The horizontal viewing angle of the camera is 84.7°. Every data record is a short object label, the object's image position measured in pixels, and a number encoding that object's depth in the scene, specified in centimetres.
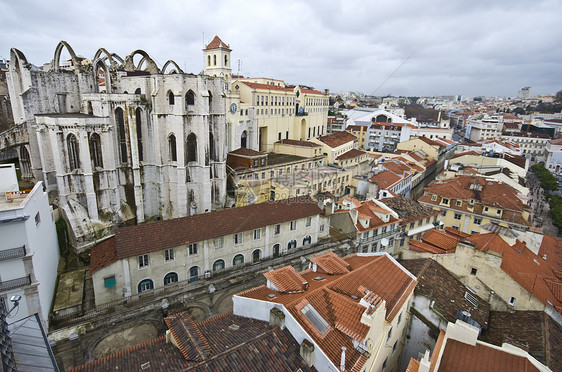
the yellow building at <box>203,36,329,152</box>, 4988
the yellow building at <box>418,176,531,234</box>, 3747
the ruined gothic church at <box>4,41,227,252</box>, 2936
